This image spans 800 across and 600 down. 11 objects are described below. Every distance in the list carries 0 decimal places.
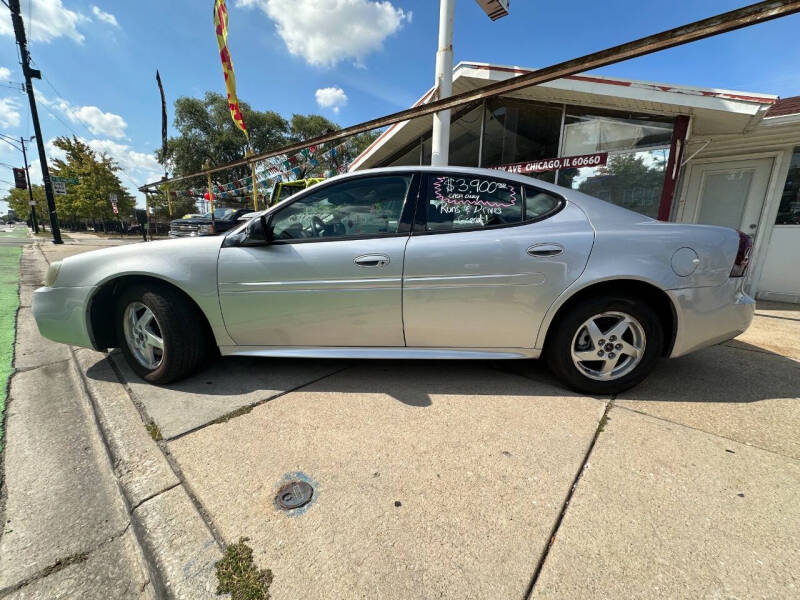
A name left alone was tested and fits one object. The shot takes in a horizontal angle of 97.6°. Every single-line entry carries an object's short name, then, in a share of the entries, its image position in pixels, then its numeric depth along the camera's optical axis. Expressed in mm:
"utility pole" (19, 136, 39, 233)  28883
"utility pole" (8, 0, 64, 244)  15000
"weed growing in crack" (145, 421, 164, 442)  1982
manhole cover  1520
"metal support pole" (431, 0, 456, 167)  4648
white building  4840
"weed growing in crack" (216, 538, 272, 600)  1165
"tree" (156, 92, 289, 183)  29859
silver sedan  2244
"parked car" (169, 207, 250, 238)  14145
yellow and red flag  11258
